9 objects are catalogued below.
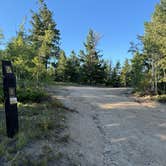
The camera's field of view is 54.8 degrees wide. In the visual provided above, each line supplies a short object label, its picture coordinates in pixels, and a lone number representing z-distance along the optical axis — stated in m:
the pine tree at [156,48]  11.89
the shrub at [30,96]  7.23
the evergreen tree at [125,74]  27.58
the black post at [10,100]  3.68
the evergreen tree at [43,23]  24.83
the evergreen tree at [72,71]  24.87
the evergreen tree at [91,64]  24.26
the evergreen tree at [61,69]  24.43
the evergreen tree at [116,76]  26.77
